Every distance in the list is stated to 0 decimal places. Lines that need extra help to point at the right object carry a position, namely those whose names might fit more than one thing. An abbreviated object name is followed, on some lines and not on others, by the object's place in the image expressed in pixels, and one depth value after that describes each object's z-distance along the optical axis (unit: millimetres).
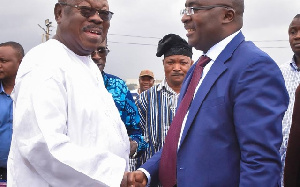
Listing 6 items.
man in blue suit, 2180
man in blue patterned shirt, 3785
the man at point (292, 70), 4398
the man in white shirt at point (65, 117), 2088
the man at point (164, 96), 4496
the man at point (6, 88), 4125
